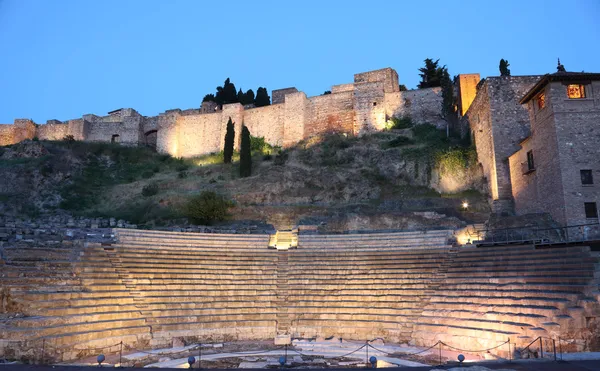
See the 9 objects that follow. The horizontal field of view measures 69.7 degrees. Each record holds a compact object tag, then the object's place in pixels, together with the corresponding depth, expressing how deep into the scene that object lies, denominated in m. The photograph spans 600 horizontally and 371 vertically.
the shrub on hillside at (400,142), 34.26
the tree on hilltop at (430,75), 41.06
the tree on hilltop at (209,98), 54.38
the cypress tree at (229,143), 39.72
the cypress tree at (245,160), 34.56
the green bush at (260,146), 41.45
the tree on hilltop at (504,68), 32.91
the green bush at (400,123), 38.09
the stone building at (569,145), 16.83
